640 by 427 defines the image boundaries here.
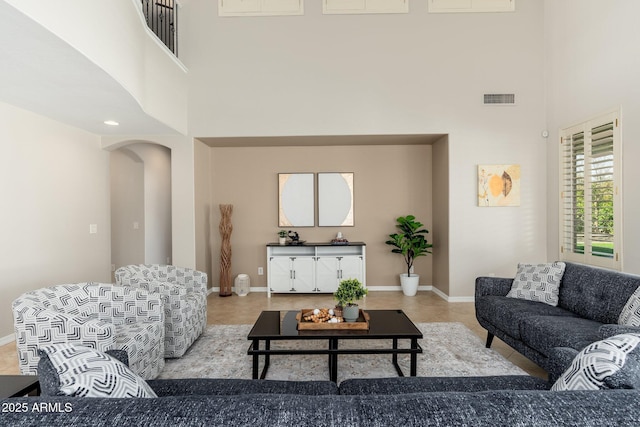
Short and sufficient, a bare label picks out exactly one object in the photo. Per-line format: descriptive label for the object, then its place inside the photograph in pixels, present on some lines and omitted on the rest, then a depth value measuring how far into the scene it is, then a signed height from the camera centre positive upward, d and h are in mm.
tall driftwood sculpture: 5988 -637
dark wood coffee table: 2719 -937
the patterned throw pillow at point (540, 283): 3432 -721
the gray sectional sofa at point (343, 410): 918 -511
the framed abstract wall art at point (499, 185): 5504 +344
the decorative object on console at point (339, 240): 5948 -497
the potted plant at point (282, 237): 6082 -428
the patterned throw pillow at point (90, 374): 1214 -548
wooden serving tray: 2880 -897
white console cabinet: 5930 -962
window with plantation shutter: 3994 +163
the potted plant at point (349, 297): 3010 -705
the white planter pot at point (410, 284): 5906 -1198
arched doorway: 6859 +191
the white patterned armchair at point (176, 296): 3230 -804
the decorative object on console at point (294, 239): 6037 -469
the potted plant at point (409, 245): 5902 -566
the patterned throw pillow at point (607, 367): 1159 -523
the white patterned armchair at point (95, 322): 2361 -752
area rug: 2961 -1301
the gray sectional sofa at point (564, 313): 2623 -868
